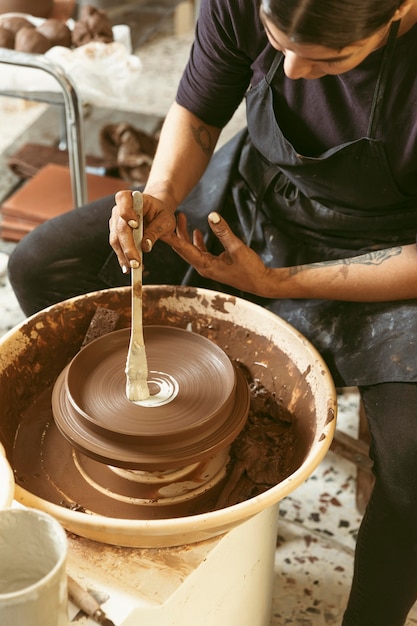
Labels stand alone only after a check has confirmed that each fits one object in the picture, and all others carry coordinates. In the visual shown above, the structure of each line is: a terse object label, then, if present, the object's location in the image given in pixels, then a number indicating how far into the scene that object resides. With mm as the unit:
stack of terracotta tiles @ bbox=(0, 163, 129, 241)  2961
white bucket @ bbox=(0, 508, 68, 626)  876
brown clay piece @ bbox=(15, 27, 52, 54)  2620
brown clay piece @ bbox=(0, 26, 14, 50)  2701
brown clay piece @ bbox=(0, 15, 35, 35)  2738
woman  1421
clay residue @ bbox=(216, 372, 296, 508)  1442
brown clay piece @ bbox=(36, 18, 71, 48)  2699
